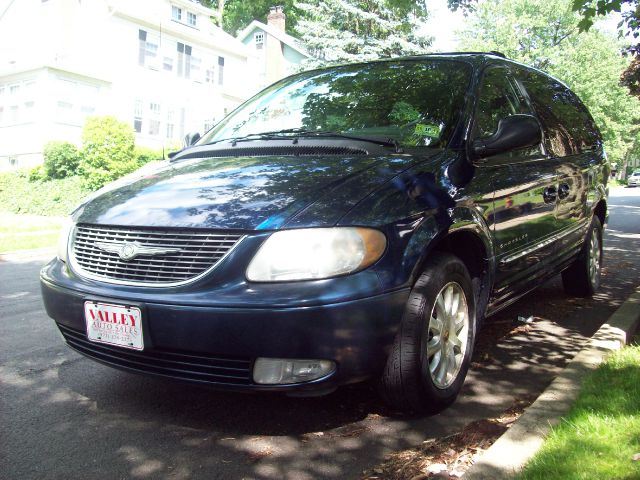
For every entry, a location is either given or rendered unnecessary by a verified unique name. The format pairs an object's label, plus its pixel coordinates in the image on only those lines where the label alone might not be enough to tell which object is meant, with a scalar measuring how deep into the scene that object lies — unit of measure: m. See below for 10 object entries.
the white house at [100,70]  24.73
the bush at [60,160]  19.33
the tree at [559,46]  41.16
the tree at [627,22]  6.68
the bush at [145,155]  21.01
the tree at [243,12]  44.38
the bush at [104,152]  18.14
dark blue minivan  2.51
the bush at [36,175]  19.25
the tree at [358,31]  27.23
